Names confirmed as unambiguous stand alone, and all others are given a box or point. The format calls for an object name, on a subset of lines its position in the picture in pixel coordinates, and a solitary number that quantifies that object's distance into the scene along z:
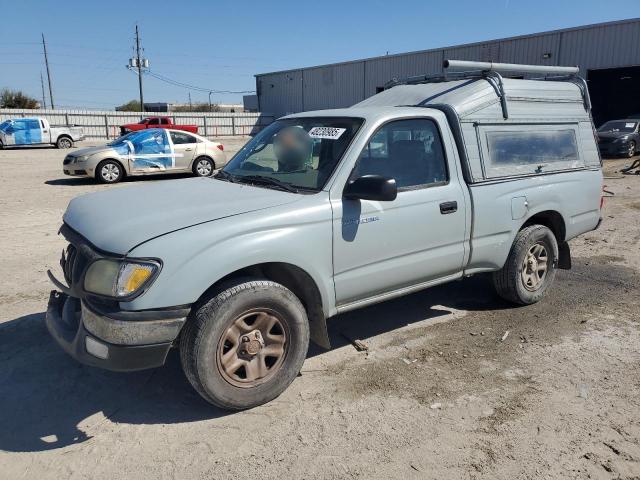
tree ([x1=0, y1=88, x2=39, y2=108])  51.06
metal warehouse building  25.20
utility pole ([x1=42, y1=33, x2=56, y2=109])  66.86
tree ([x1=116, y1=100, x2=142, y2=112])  84.29
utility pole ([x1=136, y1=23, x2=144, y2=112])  61.10
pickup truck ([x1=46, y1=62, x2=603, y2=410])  3.02
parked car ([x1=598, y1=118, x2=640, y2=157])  19.89
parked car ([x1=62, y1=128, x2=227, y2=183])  14.06
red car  31.84
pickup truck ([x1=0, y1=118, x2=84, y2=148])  27.05
